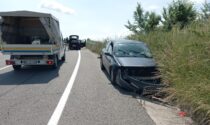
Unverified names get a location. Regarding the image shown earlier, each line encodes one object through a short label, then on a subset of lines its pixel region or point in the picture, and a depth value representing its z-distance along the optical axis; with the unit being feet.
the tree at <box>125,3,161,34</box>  63.52
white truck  23.54
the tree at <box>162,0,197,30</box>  45.13
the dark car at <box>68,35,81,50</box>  83.11
